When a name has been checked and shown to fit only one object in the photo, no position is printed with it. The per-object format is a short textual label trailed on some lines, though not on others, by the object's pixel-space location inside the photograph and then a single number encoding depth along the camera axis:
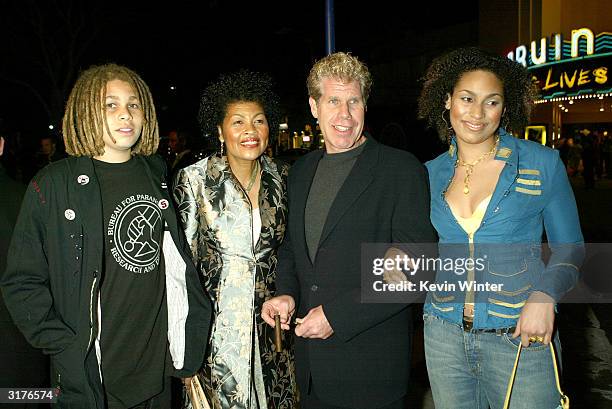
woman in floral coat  3.30
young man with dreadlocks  2.58
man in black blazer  2.74
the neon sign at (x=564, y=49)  17.30
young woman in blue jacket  2.53
